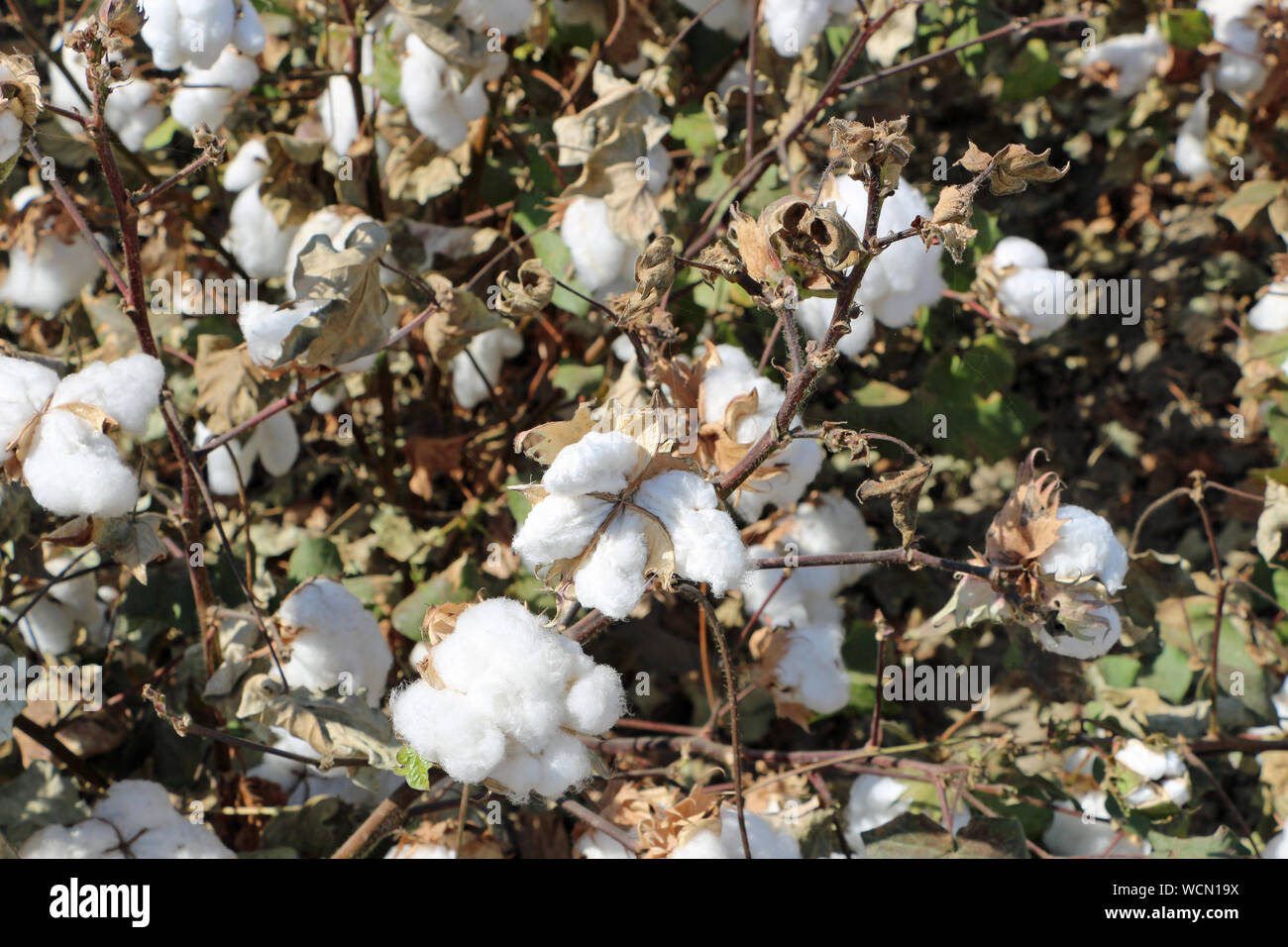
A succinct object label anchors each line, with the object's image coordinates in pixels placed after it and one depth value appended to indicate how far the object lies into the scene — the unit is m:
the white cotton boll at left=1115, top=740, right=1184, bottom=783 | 1.16
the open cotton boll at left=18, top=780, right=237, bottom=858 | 1.08
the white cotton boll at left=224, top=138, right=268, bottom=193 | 1.48
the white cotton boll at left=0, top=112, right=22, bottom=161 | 0.84
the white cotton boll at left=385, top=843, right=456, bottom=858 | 1.11
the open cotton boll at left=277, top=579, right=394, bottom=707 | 1.09
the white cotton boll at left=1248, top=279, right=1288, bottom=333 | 1.56
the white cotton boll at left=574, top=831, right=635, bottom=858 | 1.04
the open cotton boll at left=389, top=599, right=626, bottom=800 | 0.73
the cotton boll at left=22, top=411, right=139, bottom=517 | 0.85
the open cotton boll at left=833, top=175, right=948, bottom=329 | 1.11
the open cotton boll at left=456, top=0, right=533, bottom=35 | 1.26
